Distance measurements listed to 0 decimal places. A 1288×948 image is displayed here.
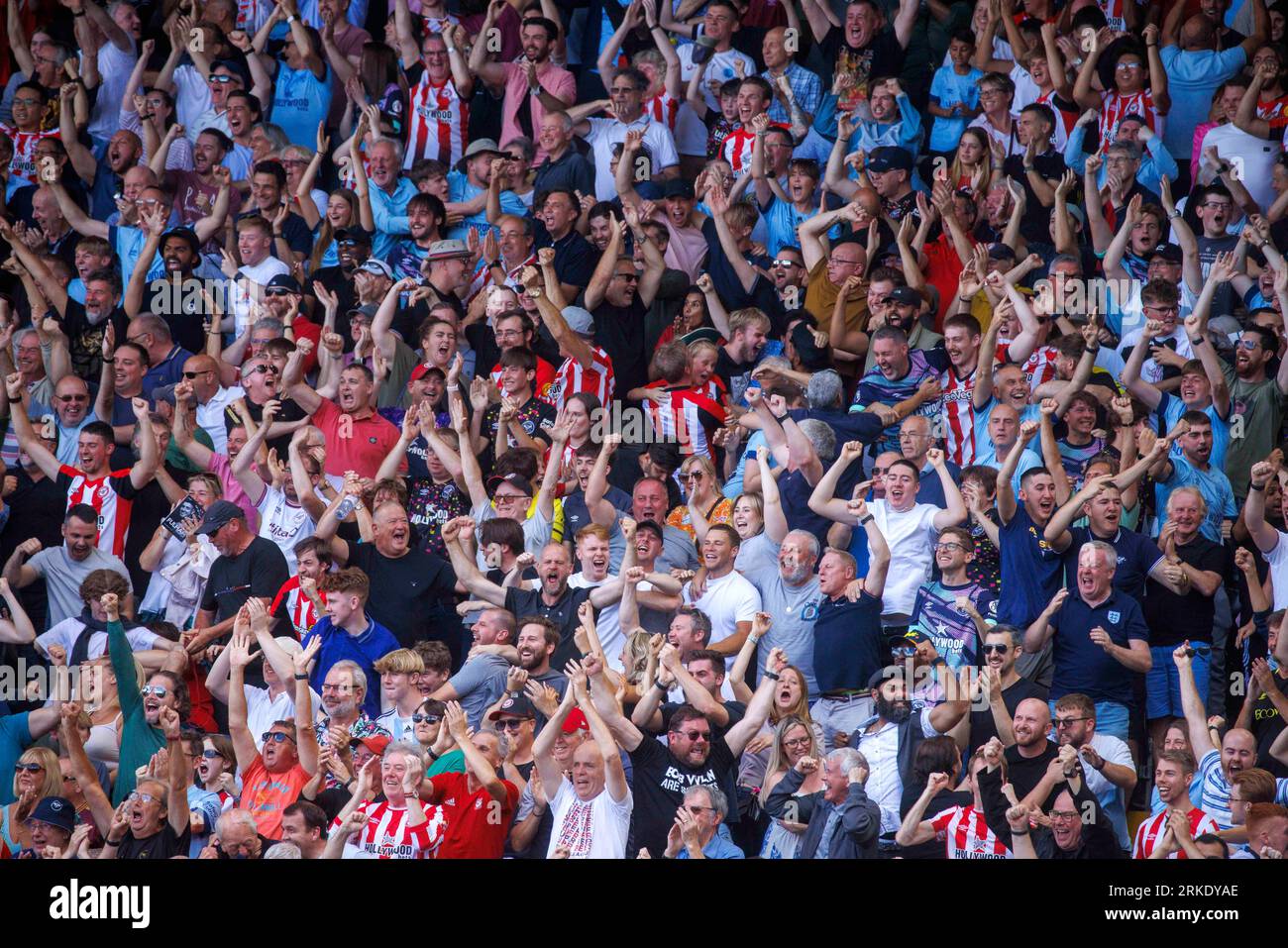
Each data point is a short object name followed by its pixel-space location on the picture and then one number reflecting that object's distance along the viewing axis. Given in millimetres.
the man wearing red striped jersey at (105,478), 12289
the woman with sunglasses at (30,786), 11359
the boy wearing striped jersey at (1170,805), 10914
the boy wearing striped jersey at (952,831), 10797
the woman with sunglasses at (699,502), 11898
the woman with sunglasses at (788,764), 10867
